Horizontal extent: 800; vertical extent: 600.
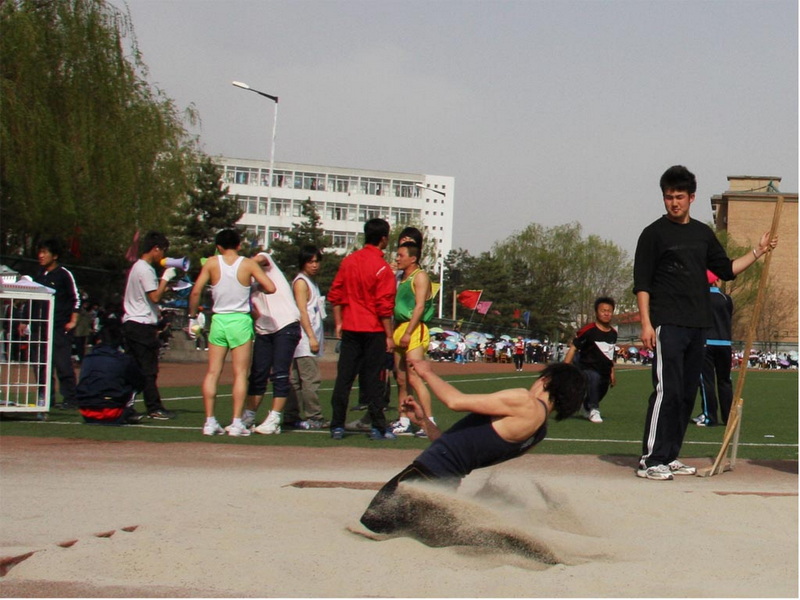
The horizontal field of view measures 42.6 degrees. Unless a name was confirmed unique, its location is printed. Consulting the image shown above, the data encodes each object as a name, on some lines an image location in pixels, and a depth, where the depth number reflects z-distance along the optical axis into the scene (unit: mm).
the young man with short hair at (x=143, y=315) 10812
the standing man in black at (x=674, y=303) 7543
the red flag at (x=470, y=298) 83625
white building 138500
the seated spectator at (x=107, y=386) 10477
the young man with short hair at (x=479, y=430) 5125
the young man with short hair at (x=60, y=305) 12219
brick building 89188
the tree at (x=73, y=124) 22969
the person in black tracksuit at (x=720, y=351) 12265
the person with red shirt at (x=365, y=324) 9414
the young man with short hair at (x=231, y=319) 9555
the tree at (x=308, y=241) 78312
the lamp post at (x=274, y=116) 45969
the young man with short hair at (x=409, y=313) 9805
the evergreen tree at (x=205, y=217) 70500
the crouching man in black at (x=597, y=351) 12672
